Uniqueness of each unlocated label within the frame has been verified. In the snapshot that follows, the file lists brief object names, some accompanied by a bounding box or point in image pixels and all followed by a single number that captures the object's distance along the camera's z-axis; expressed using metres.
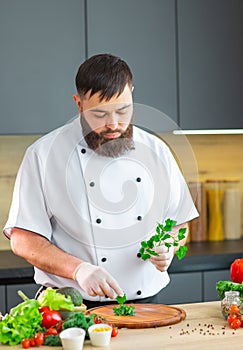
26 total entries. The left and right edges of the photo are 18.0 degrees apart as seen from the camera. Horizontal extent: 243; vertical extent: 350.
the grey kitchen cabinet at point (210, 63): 3.96
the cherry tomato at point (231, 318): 2.24
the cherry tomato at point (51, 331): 2.07
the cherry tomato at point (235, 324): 2.22
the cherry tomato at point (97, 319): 2.16
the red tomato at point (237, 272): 2.53
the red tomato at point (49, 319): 2.11
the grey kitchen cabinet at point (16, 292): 3.44
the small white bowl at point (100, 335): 2.03
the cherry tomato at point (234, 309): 2.26
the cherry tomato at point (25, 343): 2.02
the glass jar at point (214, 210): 4.24
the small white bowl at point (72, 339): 1.97
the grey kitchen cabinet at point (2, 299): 3.43
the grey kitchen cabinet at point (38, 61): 3.66
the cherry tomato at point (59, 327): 2.09
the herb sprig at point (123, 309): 2.33
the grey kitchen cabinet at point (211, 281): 3.70
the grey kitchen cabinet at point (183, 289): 3.65
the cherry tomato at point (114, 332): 2.12
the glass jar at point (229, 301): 2.31
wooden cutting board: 2.24
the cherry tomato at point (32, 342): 2.04
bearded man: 2.63
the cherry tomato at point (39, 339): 2.04
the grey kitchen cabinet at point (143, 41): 3.80
